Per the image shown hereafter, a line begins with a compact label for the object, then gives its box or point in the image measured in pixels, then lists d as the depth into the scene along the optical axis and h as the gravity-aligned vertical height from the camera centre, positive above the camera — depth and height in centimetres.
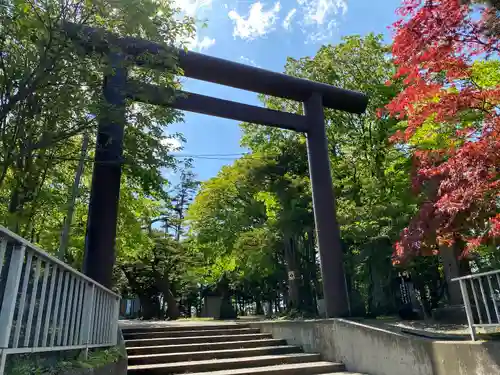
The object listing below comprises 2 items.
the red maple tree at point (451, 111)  407 +220
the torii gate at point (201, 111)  423 +271
